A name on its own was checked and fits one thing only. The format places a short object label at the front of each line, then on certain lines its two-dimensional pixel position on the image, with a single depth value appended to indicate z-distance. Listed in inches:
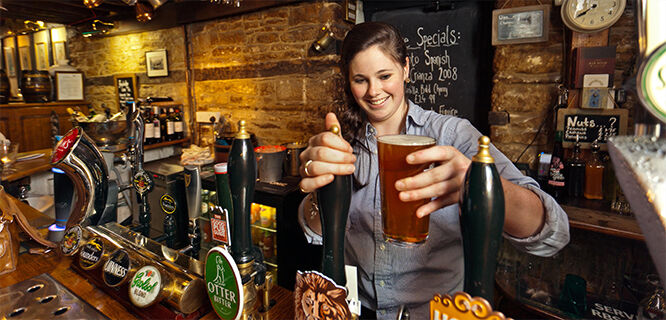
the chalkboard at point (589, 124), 90.7
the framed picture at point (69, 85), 210.1
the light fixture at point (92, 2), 76.5
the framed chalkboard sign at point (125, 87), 203.2
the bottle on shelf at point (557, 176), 92.0
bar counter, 40.4
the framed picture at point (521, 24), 98.9
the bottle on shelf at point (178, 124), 175.8
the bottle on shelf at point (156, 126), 163.2
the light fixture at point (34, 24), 192.2
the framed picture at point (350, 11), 135.3
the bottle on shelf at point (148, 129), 158.4
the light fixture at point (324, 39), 131.8
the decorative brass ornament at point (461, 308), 21.0
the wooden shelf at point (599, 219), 77.5
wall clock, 87.8
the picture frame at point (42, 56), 274.4
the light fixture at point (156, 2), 90.7
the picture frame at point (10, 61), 312.5
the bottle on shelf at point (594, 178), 91.4
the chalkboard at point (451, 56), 119.7
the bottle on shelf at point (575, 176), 92.6
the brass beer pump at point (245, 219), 33.1
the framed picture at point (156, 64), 185.8
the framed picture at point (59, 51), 251.0
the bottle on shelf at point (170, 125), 172.7
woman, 52.7
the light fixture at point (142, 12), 106.0
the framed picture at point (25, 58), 296.7
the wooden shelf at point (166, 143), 159.3
